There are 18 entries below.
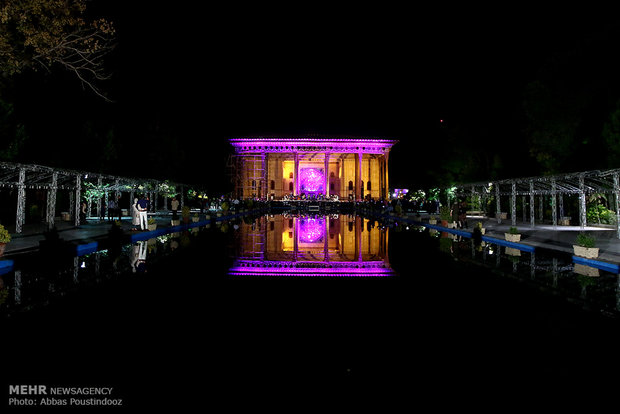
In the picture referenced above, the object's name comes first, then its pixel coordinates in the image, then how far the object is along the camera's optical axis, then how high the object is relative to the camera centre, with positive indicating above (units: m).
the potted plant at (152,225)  21.80 -0.32
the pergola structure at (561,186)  19.92 +1.88
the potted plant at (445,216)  25.42 +0.25
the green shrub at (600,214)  26.20 +0.43
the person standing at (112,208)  27.23 +0.63
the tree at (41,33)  12.87 +5.63
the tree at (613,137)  23.39 +4.45
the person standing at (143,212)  20.61 +0.30
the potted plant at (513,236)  16.91 -0.57
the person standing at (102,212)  30.89 +0.43
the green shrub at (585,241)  12.25 -0.54
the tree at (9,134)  22.02 +4.19
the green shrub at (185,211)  25.90 +0.45
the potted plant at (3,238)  11.52 -0.54
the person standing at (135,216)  21.31 +0.09
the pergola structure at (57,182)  18.84 +1.98
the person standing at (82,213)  26.01 +0.27
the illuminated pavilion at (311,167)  67.00 +8.44
